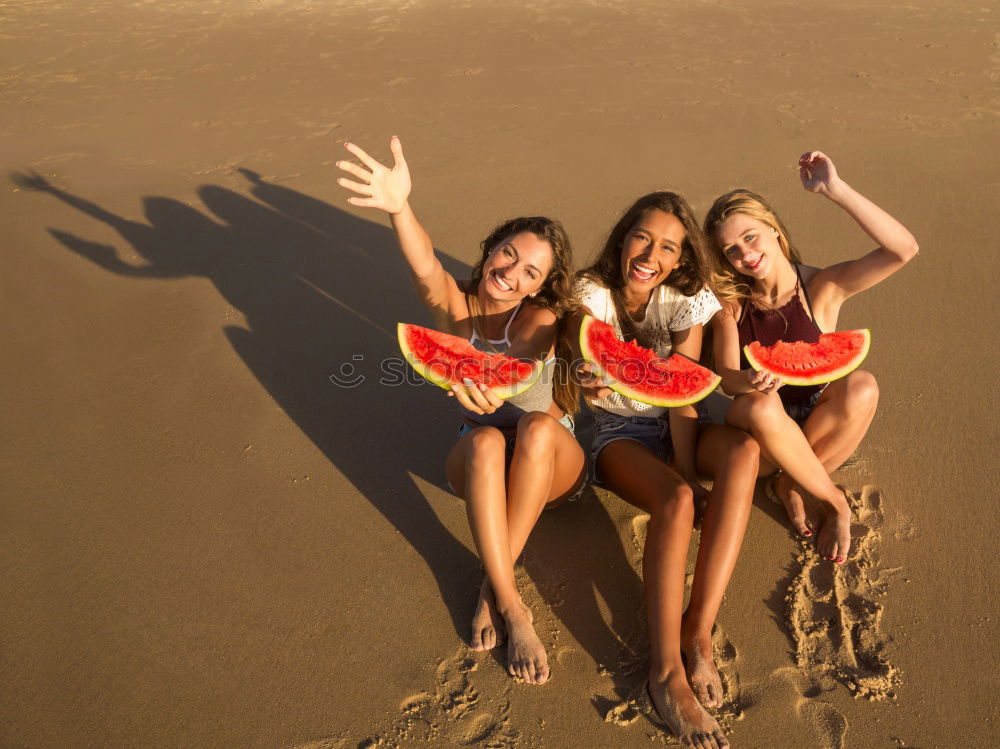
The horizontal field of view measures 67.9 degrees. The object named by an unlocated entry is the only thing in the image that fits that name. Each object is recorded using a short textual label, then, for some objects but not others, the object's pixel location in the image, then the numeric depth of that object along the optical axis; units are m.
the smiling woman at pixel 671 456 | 3.15
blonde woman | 3.55
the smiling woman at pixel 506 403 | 3.38
